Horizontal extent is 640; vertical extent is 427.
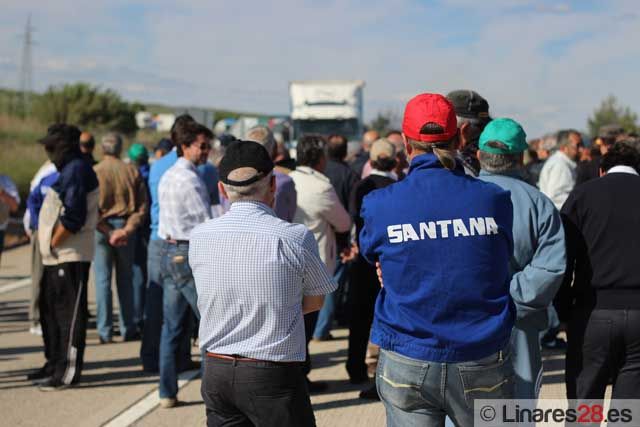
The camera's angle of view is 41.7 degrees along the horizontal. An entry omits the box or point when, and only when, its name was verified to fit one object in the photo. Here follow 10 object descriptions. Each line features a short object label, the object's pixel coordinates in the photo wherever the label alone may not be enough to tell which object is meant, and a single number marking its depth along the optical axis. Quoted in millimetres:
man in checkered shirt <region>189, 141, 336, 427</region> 3654
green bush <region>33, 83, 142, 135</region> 50312
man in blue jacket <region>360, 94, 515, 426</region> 3287
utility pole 48062
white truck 26266
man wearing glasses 6629
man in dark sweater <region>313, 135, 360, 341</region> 9188
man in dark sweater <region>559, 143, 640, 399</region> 4555
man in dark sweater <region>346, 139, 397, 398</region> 7281
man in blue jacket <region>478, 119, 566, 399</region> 4254
